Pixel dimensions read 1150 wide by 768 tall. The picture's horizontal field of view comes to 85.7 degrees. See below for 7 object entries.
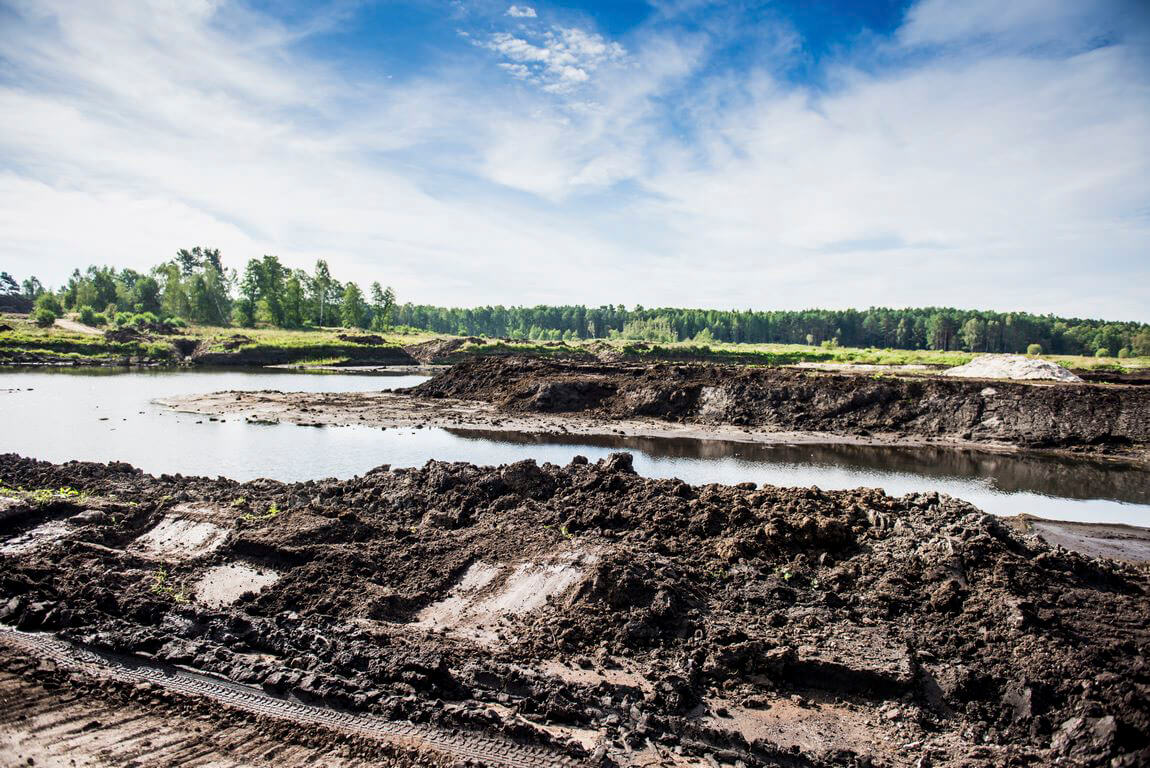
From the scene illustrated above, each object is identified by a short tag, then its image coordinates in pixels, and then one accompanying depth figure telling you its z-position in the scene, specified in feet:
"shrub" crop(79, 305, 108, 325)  304.50
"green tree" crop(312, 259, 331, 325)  390.42
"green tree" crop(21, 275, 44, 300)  557.25
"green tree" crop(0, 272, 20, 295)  442.50
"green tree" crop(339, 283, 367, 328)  384.88
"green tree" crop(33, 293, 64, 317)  328.76
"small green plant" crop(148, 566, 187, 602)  35.01
